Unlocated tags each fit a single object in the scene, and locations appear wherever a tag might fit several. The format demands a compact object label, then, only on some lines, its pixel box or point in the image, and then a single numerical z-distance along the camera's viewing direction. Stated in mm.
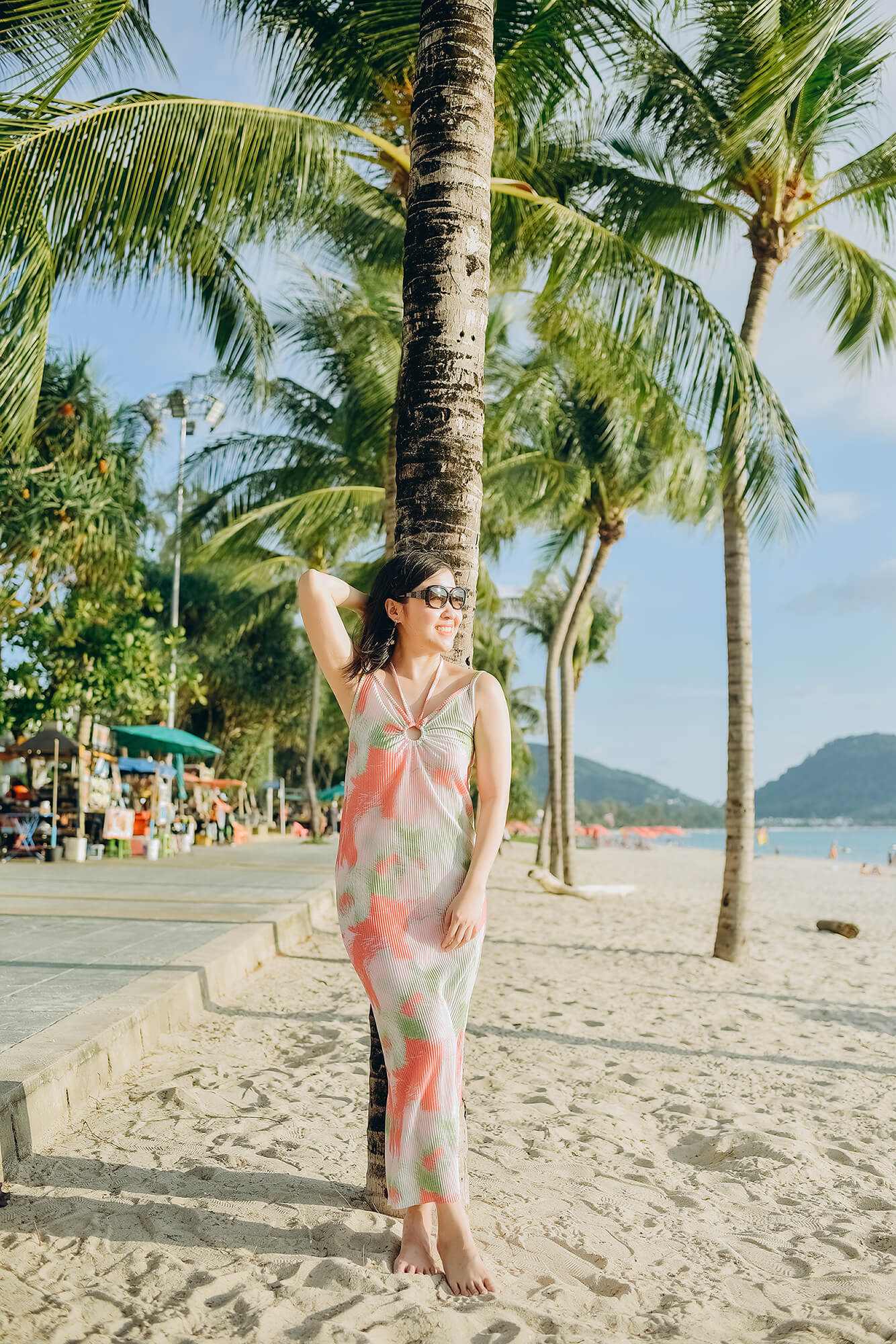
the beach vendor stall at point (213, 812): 23781
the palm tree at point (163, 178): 5719
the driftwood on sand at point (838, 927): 11562
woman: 2619
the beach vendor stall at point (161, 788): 17016
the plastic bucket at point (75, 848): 14875
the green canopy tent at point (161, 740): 17094
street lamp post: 22344
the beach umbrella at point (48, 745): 13859
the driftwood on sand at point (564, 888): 14930
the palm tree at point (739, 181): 8477
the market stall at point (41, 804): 13945
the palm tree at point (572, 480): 14219
